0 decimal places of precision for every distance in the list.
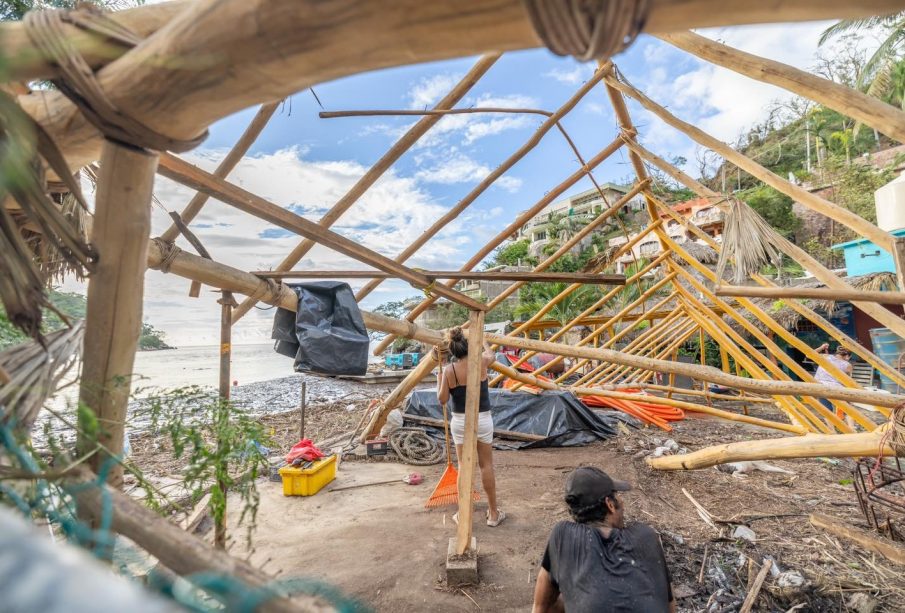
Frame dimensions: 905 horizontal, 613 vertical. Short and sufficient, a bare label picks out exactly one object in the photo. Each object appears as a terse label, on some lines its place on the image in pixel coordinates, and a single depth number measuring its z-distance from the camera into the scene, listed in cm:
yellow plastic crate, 557
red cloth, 596
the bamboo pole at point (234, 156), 288
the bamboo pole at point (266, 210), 200
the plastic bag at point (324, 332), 359
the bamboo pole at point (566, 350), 253
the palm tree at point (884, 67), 1705
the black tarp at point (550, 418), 816
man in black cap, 197
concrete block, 335
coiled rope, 719
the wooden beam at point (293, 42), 62
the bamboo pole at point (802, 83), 196
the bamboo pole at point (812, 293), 224
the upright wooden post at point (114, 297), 110
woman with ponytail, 443
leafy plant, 138
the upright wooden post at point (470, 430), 352
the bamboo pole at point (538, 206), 509
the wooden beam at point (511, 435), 811
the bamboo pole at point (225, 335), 305
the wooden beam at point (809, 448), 230
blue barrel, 1068
